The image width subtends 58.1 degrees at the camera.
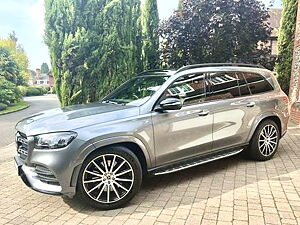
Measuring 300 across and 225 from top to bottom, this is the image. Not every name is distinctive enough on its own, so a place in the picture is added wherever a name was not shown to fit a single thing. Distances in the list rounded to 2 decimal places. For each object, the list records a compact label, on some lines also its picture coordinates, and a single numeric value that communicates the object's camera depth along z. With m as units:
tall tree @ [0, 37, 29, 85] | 28.79
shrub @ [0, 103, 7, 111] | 17.91
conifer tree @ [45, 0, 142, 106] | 7.37
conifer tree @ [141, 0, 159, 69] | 8.95
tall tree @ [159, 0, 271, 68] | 8.00
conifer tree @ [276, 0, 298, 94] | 11.51
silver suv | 3.11
